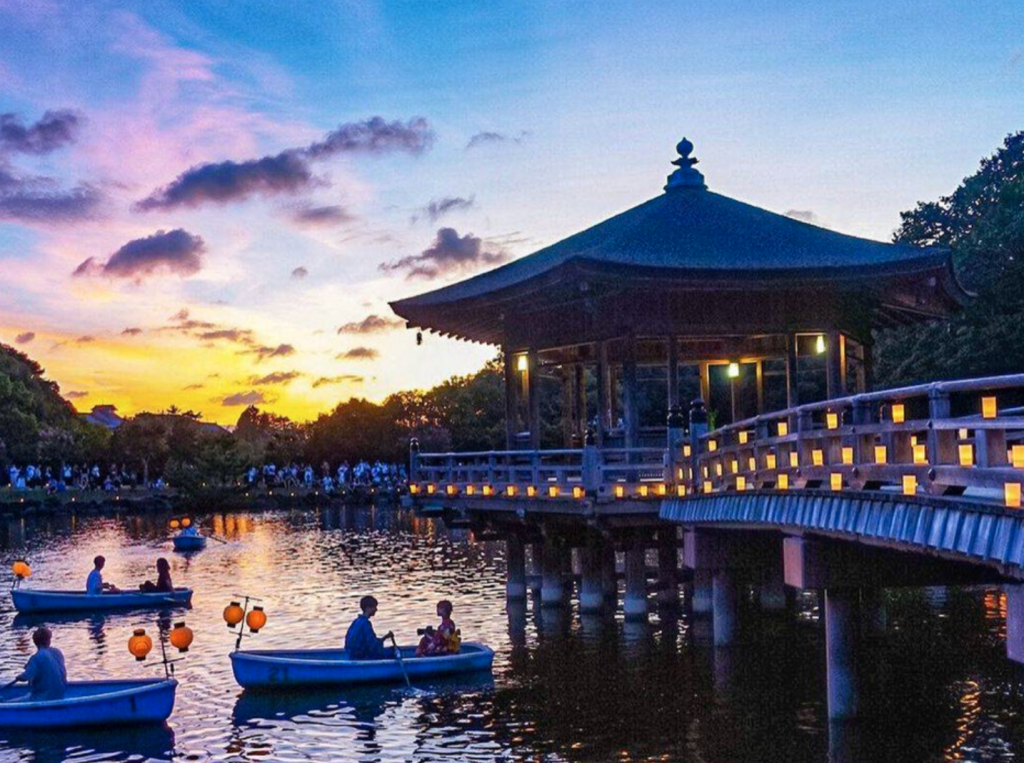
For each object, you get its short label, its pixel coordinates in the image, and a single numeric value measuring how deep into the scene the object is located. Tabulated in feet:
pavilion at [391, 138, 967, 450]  100.83
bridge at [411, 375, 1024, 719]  44.16
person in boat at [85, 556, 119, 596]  123.44
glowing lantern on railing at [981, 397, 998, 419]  43.24
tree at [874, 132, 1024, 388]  159.12
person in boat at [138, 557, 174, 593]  126.72
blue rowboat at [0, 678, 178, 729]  72.54
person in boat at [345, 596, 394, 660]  82.79
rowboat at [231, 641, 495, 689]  80.94
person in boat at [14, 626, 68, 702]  72.84
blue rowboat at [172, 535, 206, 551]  195.62
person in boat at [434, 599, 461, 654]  84.58
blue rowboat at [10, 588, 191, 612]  122.72
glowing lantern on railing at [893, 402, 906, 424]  50.57
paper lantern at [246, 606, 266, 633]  85.20
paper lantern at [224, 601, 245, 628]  86.02
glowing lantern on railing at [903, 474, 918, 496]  48.62
